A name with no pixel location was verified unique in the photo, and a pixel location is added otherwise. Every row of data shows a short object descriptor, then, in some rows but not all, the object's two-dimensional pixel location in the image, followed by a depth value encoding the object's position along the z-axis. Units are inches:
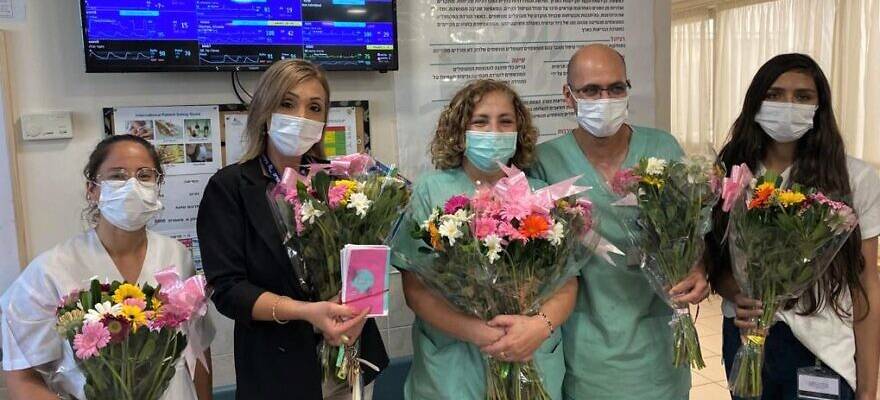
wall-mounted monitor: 81.3
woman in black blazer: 58.5
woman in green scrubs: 62.7
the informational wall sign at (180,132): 86.1
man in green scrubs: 69.0
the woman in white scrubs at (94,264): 58.6
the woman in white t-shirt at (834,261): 68.4
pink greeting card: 52.5
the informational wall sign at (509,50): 98.9
